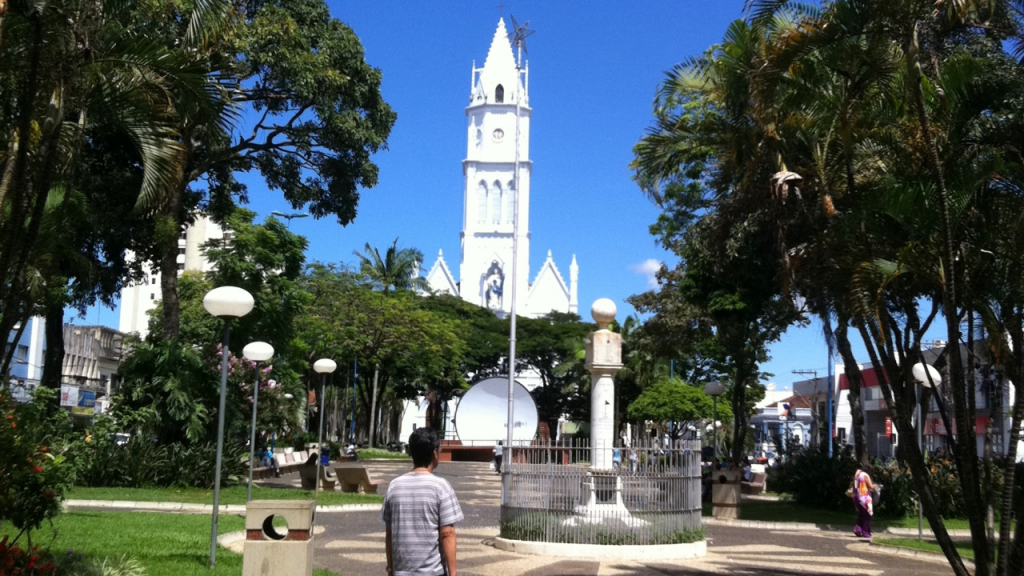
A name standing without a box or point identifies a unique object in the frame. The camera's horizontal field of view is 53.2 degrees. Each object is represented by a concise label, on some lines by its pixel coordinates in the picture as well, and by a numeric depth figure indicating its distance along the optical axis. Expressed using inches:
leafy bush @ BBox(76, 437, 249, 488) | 794.8
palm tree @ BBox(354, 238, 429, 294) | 2389.3
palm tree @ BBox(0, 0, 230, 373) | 323.0
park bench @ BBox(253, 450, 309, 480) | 1073.5
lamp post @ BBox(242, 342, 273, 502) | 657.0
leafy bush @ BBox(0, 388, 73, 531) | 312.7
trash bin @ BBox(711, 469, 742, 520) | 805.2
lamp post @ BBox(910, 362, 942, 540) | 647.8
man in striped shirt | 215.3
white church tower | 4165.8
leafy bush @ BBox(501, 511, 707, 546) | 512.4
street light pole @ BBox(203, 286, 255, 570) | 454.9
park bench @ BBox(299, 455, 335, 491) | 903.7
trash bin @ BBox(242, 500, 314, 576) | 356.8
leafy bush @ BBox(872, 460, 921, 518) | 850.8
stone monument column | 579.2
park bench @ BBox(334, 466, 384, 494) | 870.4
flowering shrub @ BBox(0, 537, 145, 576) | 296.0
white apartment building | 3147.1
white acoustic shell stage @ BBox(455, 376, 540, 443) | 1795.0
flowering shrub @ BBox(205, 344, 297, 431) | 971.3
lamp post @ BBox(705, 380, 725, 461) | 903.1
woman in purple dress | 660.1
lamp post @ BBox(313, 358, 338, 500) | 781.3
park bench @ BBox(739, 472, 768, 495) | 1136.8
